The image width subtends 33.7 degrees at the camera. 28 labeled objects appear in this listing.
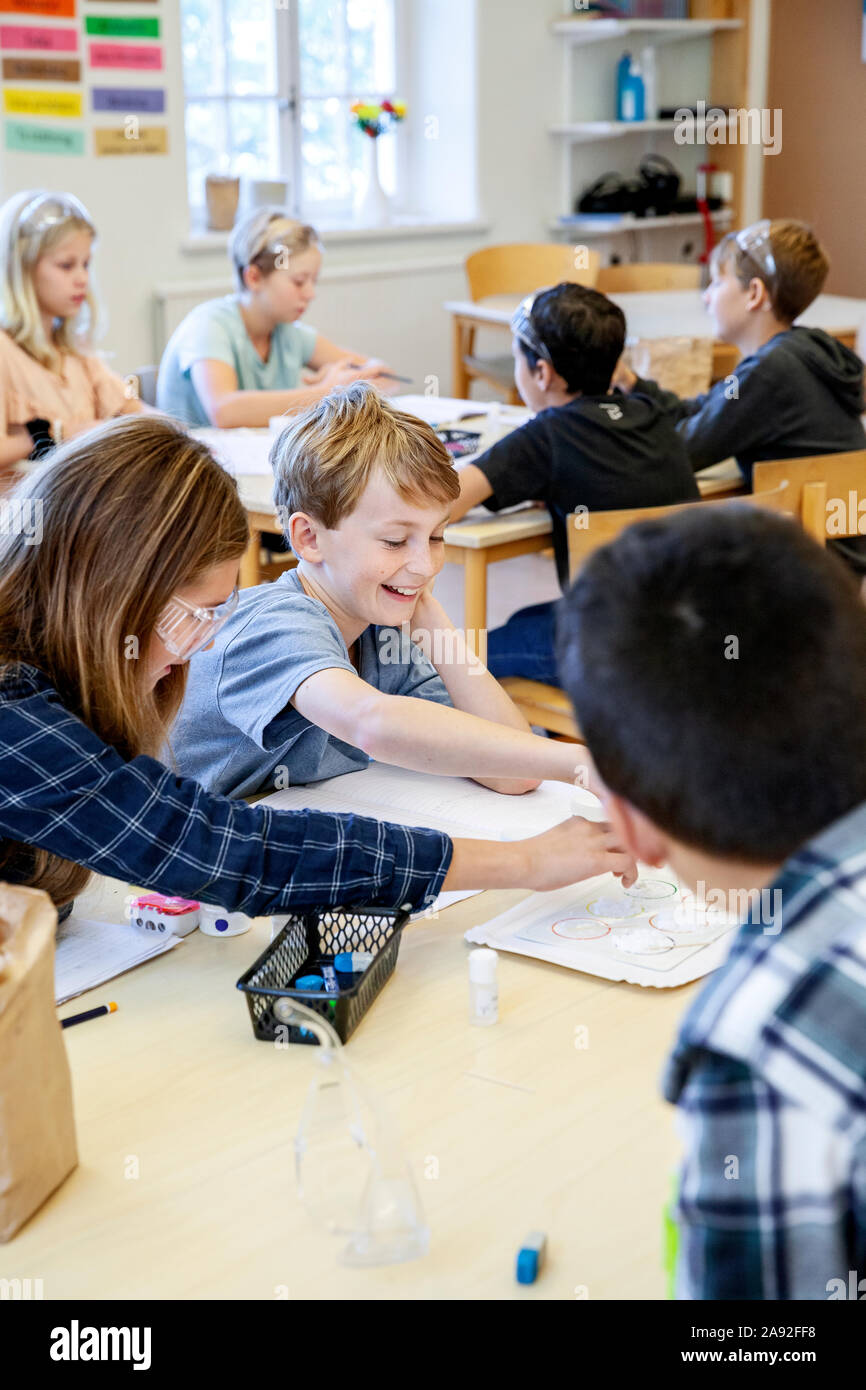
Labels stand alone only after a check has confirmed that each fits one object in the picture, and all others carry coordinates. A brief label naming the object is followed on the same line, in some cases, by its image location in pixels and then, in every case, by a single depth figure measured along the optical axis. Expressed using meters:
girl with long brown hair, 1.19
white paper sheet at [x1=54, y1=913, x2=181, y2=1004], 1.26
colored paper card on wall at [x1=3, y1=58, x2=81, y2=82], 4.39
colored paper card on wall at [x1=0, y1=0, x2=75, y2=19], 4.34
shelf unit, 5.66
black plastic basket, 1.14
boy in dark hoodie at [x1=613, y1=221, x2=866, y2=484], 3.10
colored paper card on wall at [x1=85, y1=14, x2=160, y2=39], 4.53
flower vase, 5.43
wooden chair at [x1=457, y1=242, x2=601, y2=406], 5.29
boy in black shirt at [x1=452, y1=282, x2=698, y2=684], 2.79
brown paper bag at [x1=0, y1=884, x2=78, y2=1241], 0.88
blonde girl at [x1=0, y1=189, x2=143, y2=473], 3.35
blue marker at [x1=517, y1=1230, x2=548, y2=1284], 0.88
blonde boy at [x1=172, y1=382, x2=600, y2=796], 1.56
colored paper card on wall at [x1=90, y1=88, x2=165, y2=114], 4.59
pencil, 1.19
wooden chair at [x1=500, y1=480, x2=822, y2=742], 2.67
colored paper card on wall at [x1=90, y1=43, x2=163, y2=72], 4.57
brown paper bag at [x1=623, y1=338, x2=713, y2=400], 4.35
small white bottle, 1.18
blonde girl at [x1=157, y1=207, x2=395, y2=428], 3.67
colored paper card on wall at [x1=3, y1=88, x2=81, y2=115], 4.41
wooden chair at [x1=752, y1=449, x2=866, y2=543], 2.71
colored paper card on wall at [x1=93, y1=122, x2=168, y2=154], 4.63
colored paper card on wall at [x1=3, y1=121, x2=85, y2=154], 4.43
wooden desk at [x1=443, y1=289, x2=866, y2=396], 4.73
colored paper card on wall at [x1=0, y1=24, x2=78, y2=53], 4.36
